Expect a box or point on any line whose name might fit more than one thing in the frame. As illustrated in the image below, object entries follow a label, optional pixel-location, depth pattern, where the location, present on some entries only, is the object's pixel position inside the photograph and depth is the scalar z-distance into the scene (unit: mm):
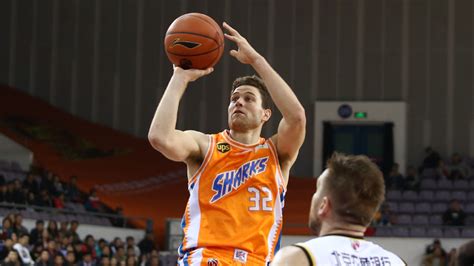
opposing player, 3270
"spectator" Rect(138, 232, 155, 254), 18844
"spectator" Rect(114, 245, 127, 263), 16695
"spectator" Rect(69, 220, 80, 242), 16511
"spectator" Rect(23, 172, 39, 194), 18875
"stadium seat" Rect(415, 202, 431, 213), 21869
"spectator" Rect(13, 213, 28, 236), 15109
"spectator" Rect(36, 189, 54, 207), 18422
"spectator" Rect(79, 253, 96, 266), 15482
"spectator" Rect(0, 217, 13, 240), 14594
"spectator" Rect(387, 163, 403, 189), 23281
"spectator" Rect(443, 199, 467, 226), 20500
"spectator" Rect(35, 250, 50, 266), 14352
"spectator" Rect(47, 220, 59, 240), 16061
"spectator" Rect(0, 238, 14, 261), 13991
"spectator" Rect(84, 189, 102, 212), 20391
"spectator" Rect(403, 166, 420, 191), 23156
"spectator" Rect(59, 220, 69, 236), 16452
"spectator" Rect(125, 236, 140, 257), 17995
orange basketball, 5238
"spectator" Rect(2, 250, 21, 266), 13328
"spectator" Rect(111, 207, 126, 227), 20566
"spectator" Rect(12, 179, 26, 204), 17438
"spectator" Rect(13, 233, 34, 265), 13922
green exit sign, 26188
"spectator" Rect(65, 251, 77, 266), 14948
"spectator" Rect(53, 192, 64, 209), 18953
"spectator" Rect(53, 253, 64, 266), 14552
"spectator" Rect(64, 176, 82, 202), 20281
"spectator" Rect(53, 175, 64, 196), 19834
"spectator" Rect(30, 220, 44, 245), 15266
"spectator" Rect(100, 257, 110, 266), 15523
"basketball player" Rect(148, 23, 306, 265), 5180
